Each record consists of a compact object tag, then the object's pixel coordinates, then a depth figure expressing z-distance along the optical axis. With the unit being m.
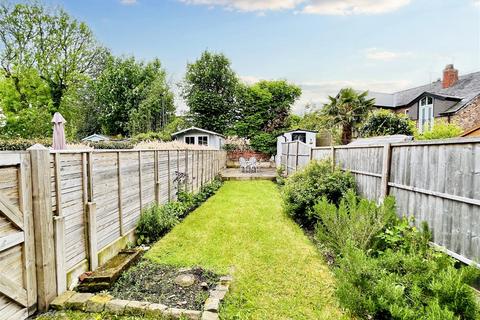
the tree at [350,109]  19.16
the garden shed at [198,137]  23.70
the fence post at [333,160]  7.20
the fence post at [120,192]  4.52
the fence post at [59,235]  2.95
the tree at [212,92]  31.09
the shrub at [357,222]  3.83
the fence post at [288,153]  14.50
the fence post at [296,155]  11.96
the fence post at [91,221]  3.62
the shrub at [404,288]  1.98
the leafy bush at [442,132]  12.27
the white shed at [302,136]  22.19
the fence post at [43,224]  2.74
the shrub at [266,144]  27.77
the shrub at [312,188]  6.09
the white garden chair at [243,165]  18.89
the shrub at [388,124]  16.70
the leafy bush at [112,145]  16.25
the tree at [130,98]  31.17
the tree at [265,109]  29.17
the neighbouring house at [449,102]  17.09
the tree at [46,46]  22.41
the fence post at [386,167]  4.55
